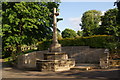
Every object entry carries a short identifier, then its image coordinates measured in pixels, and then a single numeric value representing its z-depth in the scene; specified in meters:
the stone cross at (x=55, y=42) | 14.12
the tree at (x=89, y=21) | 44.28
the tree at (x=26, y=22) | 19.22
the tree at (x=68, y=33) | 78.31
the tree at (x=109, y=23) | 31.77
